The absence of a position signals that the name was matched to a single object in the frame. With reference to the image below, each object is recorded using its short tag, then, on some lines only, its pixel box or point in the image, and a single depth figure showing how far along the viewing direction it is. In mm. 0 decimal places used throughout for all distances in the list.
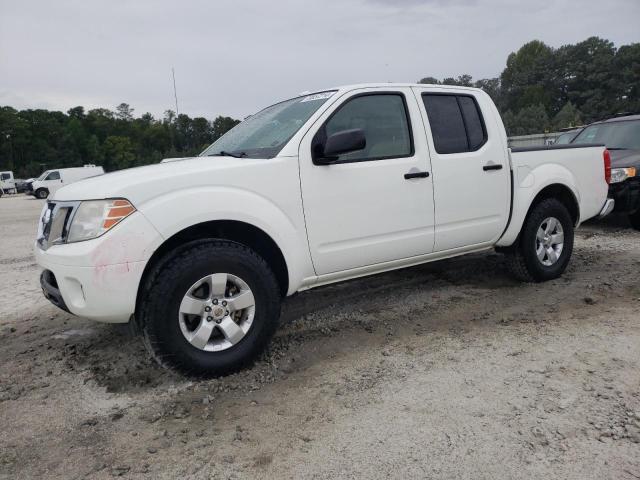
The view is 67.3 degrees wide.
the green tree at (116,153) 94062
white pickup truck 2777
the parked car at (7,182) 41144
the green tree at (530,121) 54300
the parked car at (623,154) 6828
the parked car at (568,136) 9609
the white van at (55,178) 28039
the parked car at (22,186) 40281
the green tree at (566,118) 49981
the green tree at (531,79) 85875
